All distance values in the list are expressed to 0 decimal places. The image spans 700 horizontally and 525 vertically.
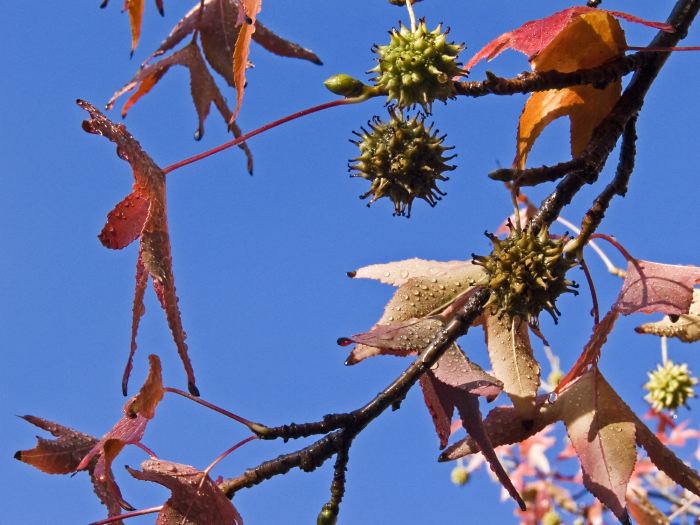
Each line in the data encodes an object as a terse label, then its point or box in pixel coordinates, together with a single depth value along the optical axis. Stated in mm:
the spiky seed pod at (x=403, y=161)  377
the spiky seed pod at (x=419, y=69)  350
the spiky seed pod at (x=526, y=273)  339
